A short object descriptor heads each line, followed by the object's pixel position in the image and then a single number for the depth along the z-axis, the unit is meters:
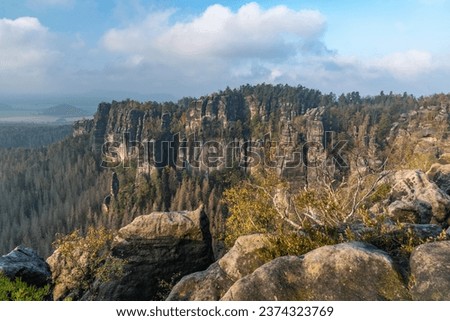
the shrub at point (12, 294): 10.85
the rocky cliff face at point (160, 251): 25.66
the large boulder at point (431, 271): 9.25
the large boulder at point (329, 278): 10.10
